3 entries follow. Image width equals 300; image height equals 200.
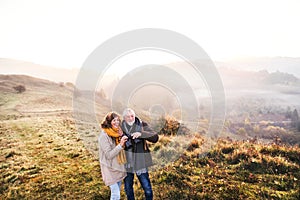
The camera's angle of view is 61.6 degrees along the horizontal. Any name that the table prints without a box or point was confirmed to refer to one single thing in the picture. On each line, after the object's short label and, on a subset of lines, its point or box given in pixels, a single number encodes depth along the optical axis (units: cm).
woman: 515
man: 519
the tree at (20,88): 4019
